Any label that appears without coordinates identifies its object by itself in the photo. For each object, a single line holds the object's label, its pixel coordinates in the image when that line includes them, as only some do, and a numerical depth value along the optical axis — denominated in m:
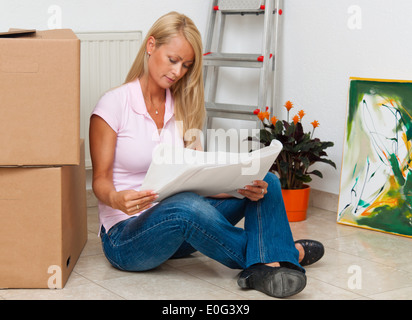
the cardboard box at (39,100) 1.56
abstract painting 2.39
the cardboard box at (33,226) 1.63
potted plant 2.59
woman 1.63
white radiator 2.65
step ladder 2.87
